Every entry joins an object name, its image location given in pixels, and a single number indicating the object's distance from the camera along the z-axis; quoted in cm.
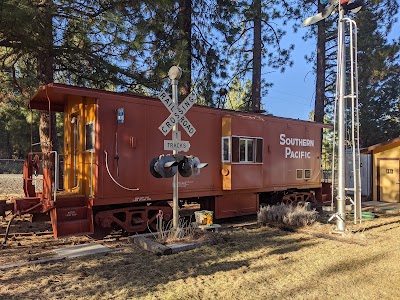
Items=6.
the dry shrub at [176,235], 667
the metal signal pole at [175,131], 679
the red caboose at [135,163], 727
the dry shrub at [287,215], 836
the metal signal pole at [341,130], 771
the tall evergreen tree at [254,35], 1405
